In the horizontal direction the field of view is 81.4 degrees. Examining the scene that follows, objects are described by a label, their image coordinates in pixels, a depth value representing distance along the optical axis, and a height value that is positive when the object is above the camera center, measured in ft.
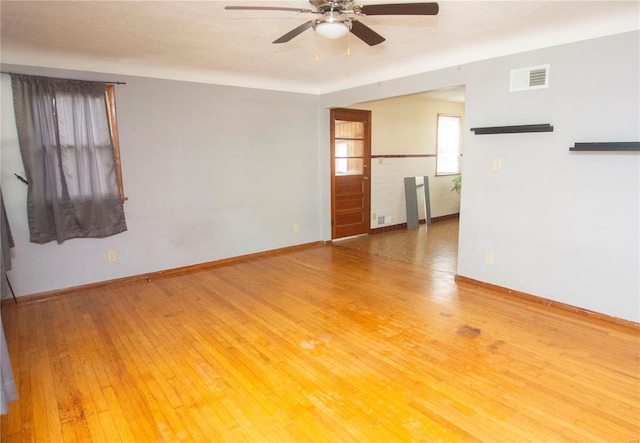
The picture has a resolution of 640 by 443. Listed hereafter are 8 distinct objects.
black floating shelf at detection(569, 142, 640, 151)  9.02 +0.28
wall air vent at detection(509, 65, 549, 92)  10.55 +2.31
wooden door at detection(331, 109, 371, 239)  19.10 -0.55
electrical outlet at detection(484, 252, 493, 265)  12.46 -3.30
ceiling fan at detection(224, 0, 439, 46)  6.68 +2.75
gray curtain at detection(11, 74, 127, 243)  11.51 +0.22
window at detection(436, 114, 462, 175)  24.66 +1.02
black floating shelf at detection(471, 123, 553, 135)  10.53 +0.88
